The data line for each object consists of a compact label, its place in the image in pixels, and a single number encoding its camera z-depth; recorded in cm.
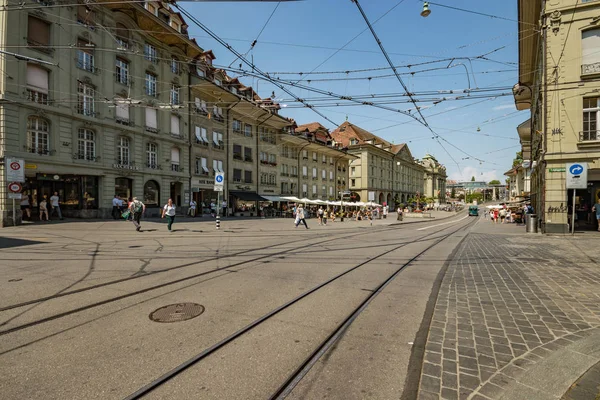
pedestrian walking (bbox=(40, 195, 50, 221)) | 1896
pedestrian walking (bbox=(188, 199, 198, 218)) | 2947
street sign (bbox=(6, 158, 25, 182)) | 1562
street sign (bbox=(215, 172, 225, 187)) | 1639
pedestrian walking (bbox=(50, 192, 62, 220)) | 1979
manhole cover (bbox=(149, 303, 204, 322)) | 438
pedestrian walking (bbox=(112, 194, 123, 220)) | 2244
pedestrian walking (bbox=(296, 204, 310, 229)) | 2099
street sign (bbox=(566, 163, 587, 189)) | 1345
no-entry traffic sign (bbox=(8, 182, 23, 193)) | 1552
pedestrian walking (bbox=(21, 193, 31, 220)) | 1823
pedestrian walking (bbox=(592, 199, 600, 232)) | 1601
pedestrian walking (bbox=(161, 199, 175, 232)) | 1582
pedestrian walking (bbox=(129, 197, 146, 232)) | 1559
